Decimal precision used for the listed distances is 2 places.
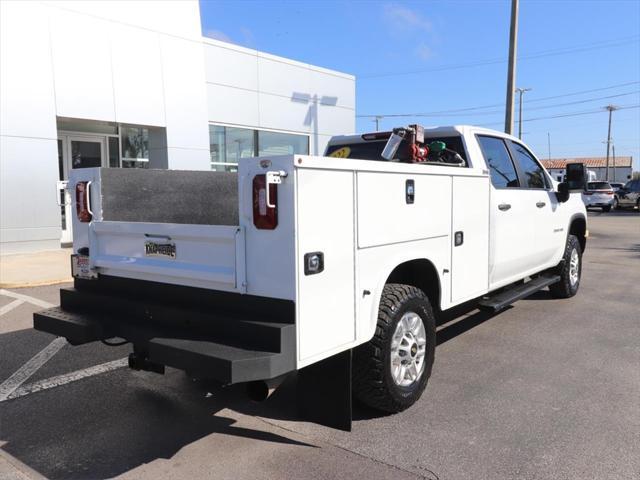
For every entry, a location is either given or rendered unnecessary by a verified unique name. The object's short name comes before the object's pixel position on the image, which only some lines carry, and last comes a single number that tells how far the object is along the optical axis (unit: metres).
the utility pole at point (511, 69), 16.56
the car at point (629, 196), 31.61
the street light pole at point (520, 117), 53.69
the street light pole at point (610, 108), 77.84
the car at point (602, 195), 31.47
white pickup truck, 3.05
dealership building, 11.51
